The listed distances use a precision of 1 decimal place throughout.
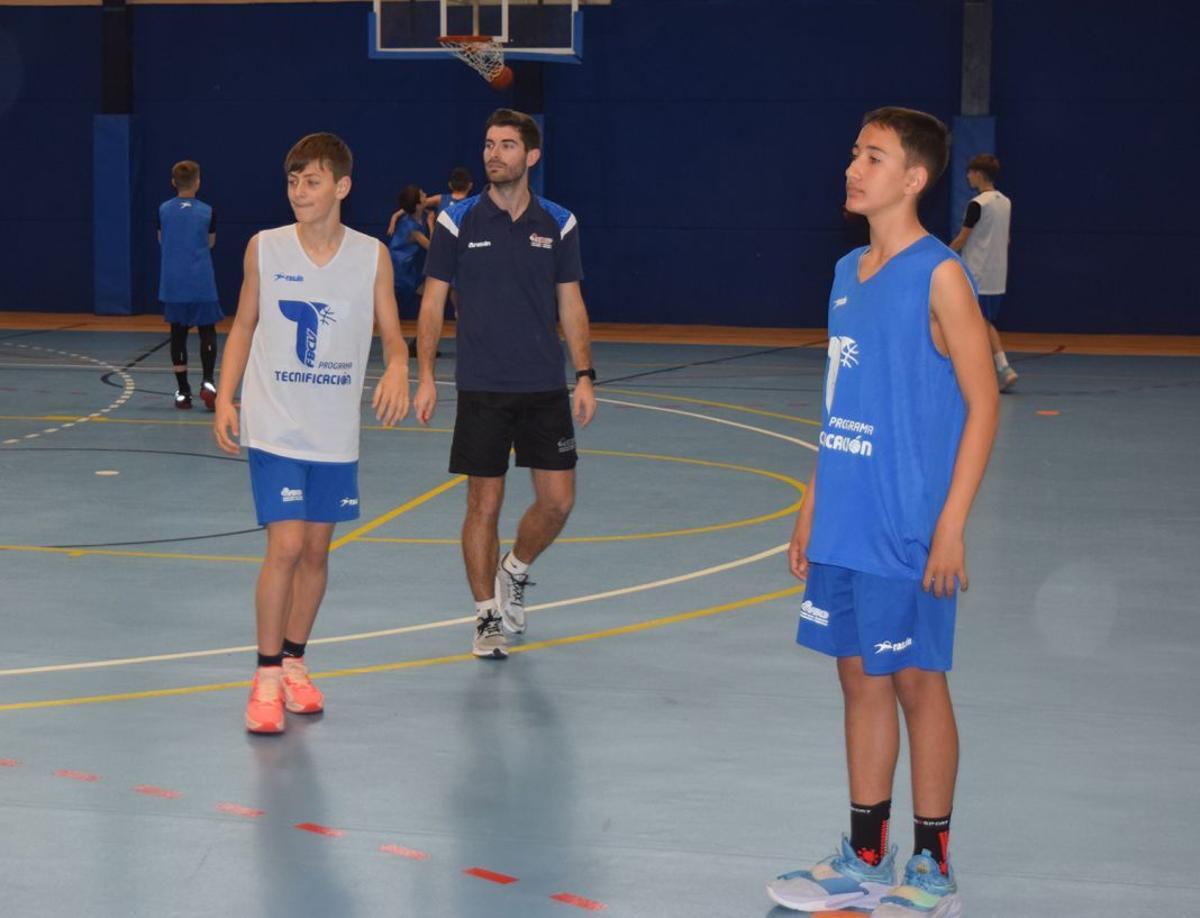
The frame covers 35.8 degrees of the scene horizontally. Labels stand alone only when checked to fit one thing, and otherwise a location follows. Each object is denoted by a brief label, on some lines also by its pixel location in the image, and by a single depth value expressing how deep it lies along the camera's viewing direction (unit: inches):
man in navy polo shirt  255.3
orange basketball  748.6
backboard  693.3
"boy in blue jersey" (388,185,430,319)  718.5
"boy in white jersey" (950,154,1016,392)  593.6
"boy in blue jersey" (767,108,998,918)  156.3
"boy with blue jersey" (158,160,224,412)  517.0
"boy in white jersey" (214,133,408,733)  219.6
